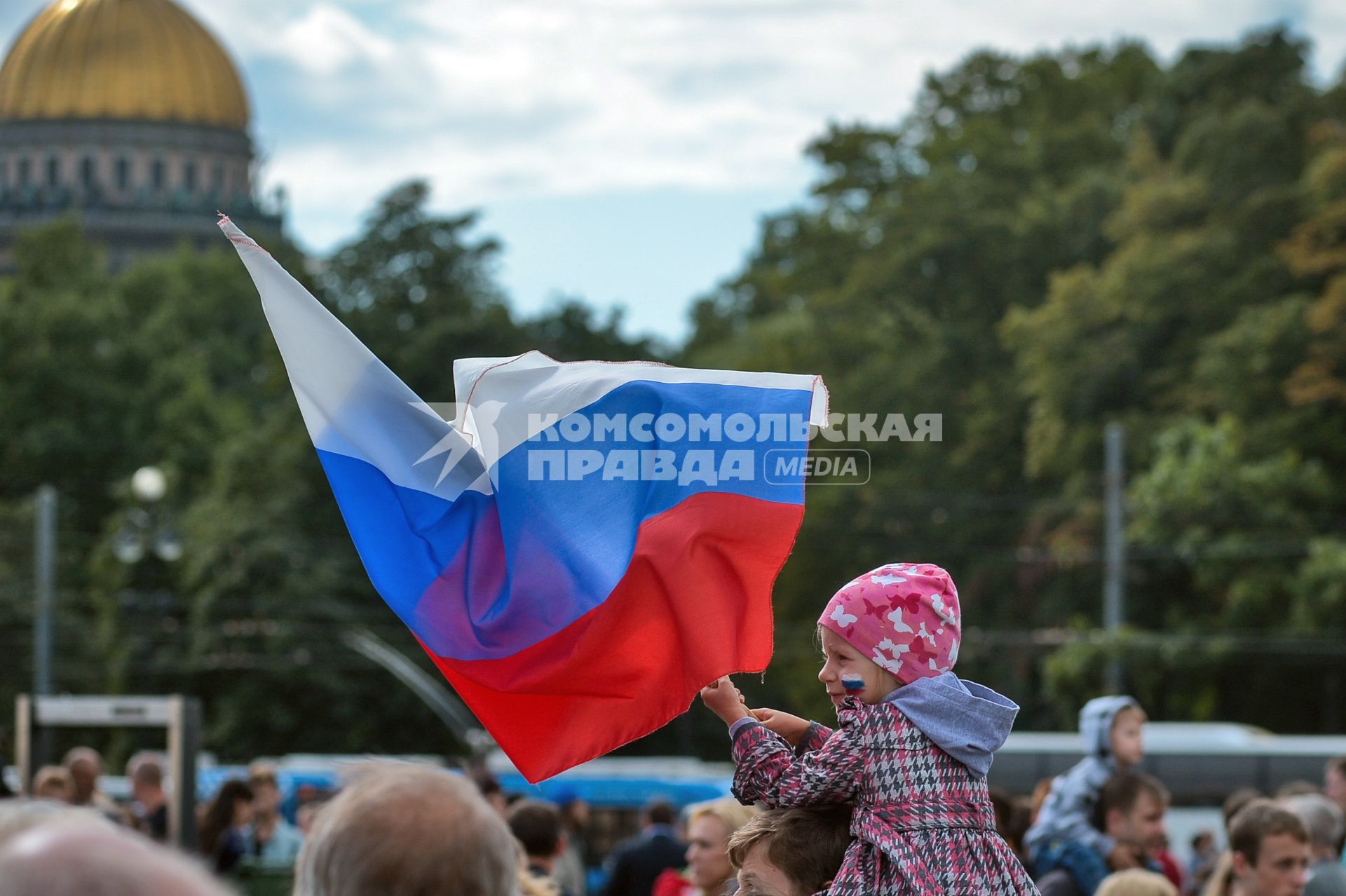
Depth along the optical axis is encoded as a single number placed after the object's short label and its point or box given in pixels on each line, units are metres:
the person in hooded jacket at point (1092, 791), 14.96
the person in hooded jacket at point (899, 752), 7.72
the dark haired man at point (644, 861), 23.20
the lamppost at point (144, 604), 82.37
